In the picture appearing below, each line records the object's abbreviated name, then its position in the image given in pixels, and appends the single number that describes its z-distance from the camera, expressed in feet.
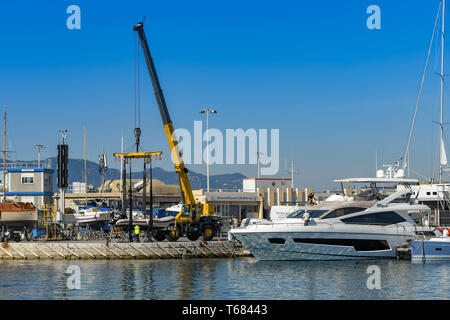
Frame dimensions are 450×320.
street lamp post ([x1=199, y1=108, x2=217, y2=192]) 254.76
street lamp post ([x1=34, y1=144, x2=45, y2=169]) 370.32
